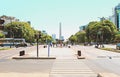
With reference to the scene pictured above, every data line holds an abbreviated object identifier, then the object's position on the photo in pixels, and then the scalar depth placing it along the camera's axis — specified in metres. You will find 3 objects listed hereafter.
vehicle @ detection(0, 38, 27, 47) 41.84
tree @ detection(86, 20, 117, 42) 47.85
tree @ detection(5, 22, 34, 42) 50.98
